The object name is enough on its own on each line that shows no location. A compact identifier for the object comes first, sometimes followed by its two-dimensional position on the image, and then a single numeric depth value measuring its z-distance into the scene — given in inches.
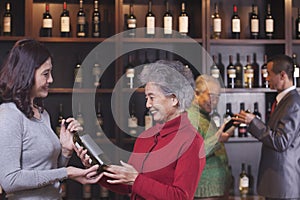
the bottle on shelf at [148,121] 167.6
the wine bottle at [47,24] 166.2
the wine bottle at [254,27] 178.4
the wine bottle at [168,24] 170.9
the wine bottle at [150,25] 171.0
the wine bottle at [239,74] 180.2
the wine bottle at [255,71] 181.8
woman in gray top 82.9
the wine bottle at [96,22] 168.4
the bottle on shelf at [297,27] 181.6
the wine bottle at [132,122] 170.1
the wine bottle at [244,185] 175.2
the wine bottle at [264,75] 177.9
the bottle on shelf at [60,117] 168.7
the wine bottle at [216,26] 175.6
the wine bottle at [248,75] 177.8
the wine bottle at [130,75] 168.2
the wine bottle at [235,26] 176.6
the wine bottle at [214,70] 173.9
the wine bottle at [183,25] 170.7
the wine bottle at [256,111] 180.4
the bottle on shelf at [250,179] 179.4
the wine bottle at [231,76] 177.0
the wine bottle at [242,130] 174.6
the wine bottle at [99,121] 172.5
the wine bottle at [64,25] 166.9
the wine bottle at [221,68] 178.4
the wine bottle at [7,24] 164.2
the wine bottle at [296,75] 178.1
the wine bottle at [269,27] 176.2
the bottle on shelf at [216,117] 169.8
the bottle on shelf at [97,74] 169.6
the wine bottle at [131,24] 170.7
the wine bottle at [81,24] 168.2
